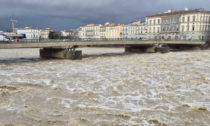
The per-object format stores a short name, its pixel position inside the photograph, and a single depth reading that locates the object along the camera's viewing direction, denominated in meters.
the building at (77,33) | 137.43
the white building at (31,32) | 148.38
